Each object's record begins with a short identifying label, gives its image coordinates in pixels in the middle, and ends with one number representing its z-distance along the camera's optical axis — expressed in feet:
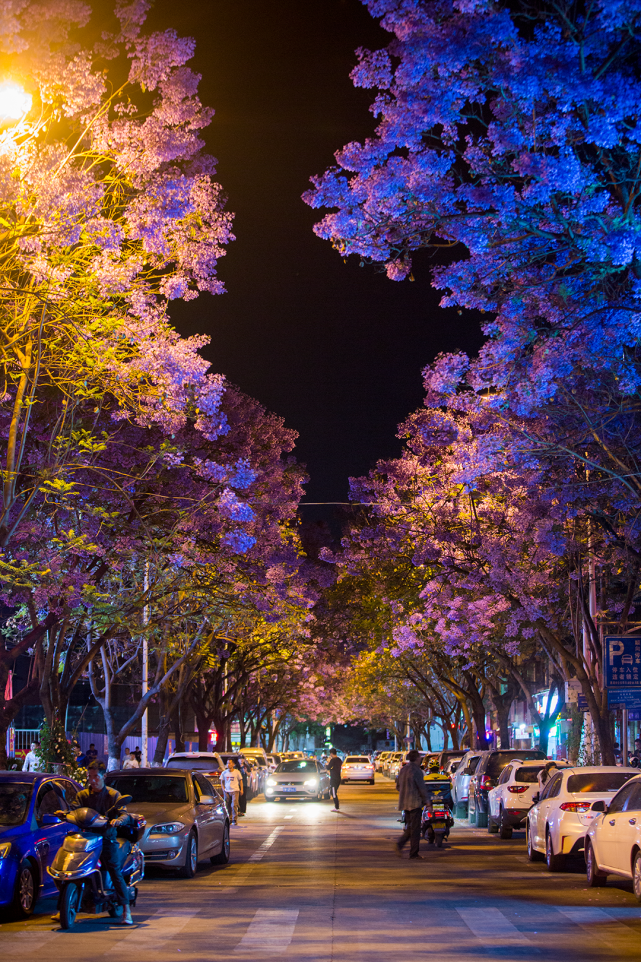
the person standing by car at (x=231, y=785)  93.30
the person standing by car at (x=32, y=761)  79.46
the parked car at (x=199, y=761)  95.39
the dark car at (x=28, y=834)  38.58
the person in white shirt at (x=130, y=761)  102.83
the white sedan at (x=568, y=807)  53.01
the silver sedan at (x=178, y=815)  51.96
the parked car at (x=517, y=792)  75.20
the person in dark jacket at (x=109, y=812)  38.68
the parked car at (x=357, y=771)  206.39
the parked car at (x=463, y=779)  97.25
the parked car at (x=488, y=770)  86.29
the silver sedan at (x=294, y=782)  133.59
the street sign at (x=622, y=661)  74.59
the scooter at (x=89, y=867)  37.22
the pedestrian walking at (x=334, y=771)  115.24
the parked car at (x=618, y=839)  42.01
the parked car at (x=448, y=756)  123.65
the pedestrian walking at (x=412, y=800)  63.05
